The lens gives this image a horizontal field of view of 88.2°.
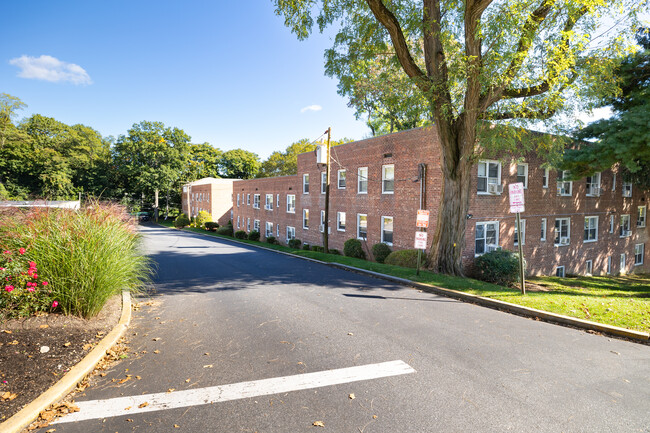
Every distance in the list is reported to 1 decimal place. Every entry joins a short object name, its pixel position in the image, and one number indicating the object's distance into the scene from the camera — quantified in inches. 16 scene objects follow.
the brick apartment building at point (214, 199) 1878.7
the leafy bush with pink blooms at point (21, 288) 194.7
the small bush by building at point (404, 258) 587.0
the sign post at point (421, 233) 402.3
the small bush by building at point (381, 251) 688.4
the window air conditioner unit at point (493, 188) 615.8
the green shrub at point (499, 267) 544.7
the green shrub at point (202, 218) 1833.2
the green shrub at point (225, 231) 1525.6
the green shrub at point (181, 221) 1975.9
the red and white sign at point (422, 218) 413.4
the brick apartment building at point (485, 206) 628.7
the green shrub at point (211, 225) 1716.3
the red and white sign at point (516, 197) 327.0
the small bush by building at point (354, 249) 761.6
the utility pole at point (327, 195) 689.0
